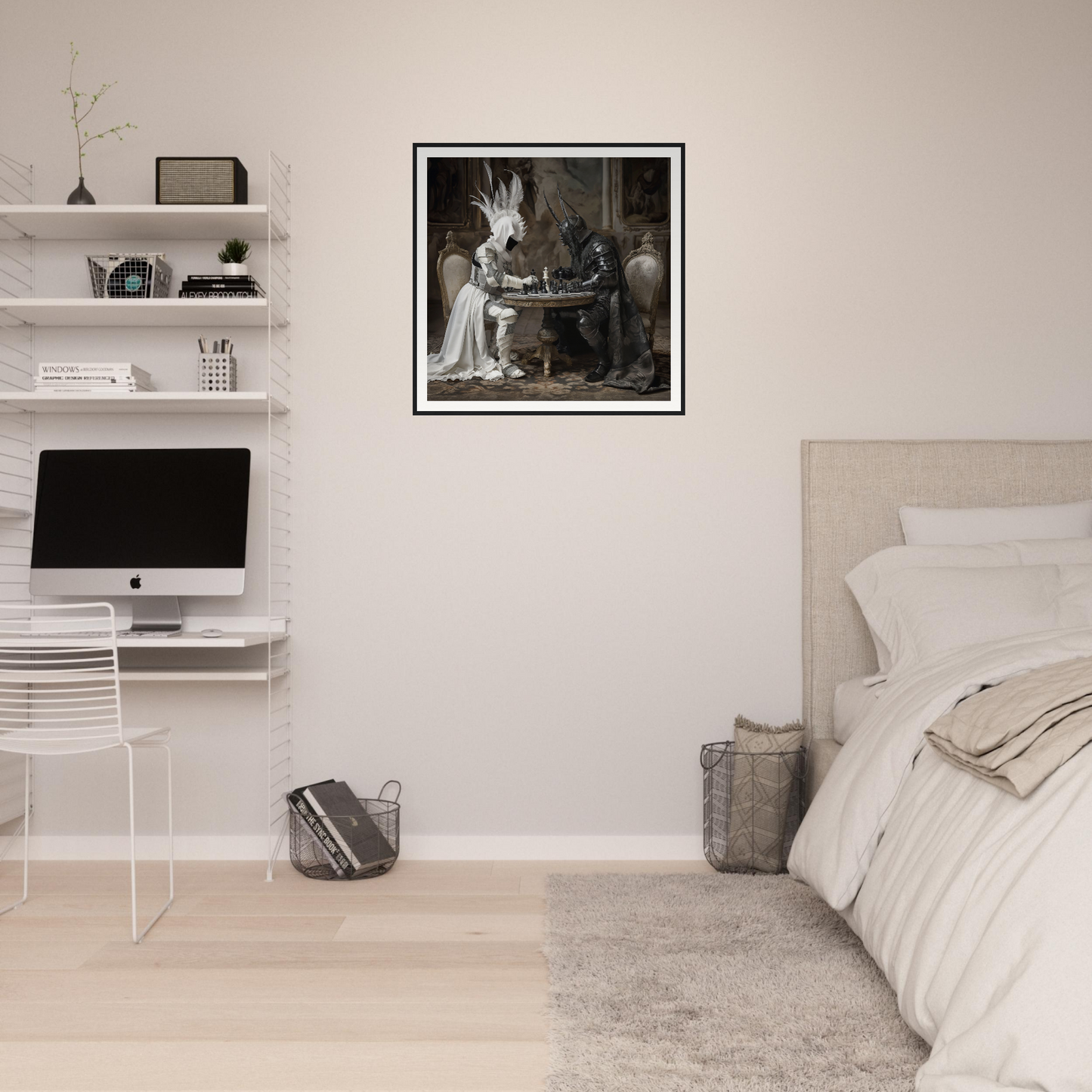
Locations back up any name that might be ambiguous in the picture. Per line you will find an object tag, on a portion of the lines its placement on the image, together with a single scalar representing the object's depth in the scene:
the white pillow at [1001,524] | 2.88
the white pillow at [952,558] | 2.70
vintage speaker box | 2.96
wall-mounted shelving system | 3.00
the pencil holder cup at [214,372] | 3.03
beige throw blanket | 1.61
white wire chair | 2.38
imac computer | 2.97
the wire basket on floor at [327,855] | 2.89
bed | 1.39
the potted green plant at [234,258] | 2.99
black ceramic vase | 2.99
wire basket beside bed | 2.88
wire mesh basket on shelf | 3.01
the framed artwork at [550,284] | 3.15
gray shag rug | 1.69
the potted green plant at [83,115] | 3.13
